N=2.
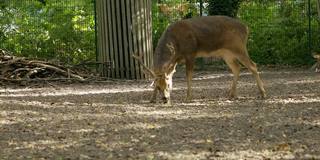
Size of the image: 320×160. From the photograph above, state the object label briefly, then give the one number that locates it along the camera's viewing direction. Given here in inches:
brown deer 480.4
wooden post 622.5
